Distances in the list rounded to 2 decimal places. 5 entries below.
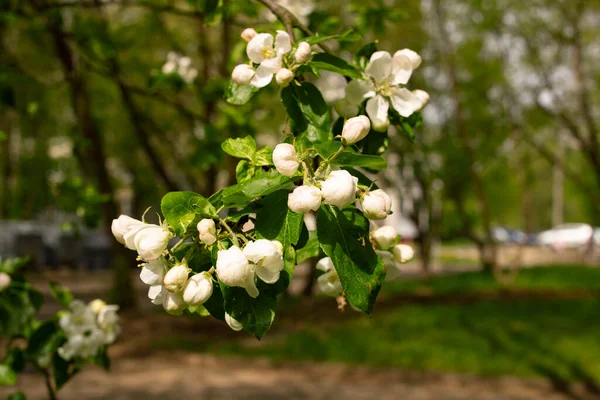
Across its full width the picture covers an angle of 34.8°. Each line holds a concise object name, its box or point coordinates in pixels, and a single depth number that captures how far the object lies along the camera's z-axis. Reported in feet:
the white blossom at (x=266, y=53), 1.98
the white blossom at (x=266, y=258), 1.69
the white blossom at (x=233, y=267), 1.67
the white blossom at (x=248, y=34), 2.11
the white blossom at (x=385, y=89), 2.04
